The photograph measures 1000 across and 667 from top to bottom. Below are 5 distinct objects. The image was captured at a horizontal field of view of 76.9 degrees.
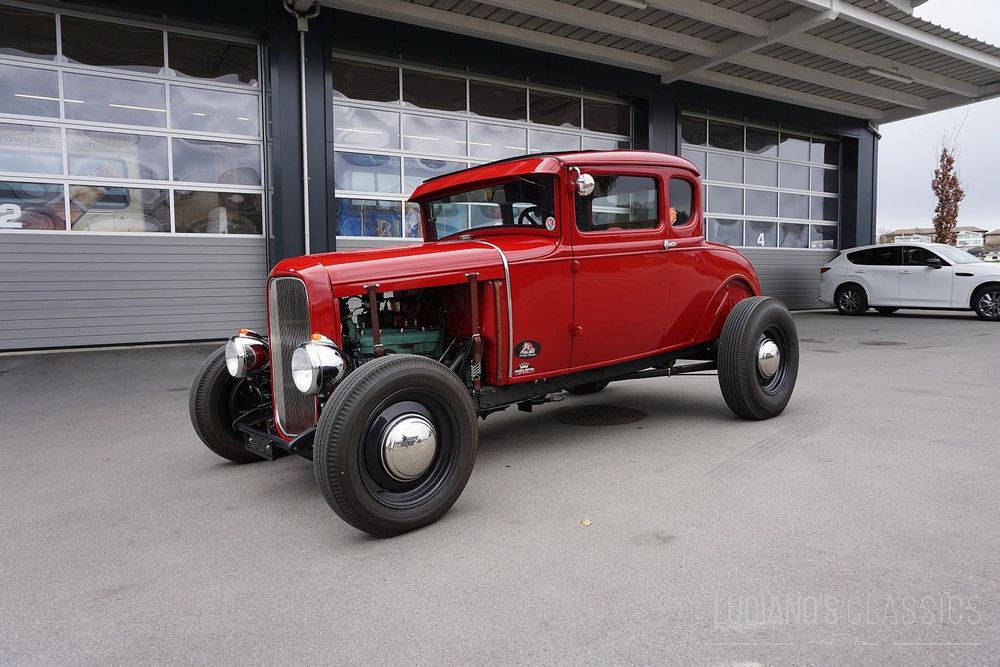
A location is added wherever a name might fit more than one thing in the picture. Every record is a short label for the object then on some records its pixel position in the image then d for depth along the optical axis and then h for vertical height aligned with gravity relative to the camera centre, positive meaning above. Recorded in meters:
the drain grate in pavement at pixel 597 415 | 5.22 -1.09
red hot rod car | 3.01 -0.25
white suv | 13.16 +0.11
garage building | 9.12 +3.17
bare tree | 24.33 +3.33
